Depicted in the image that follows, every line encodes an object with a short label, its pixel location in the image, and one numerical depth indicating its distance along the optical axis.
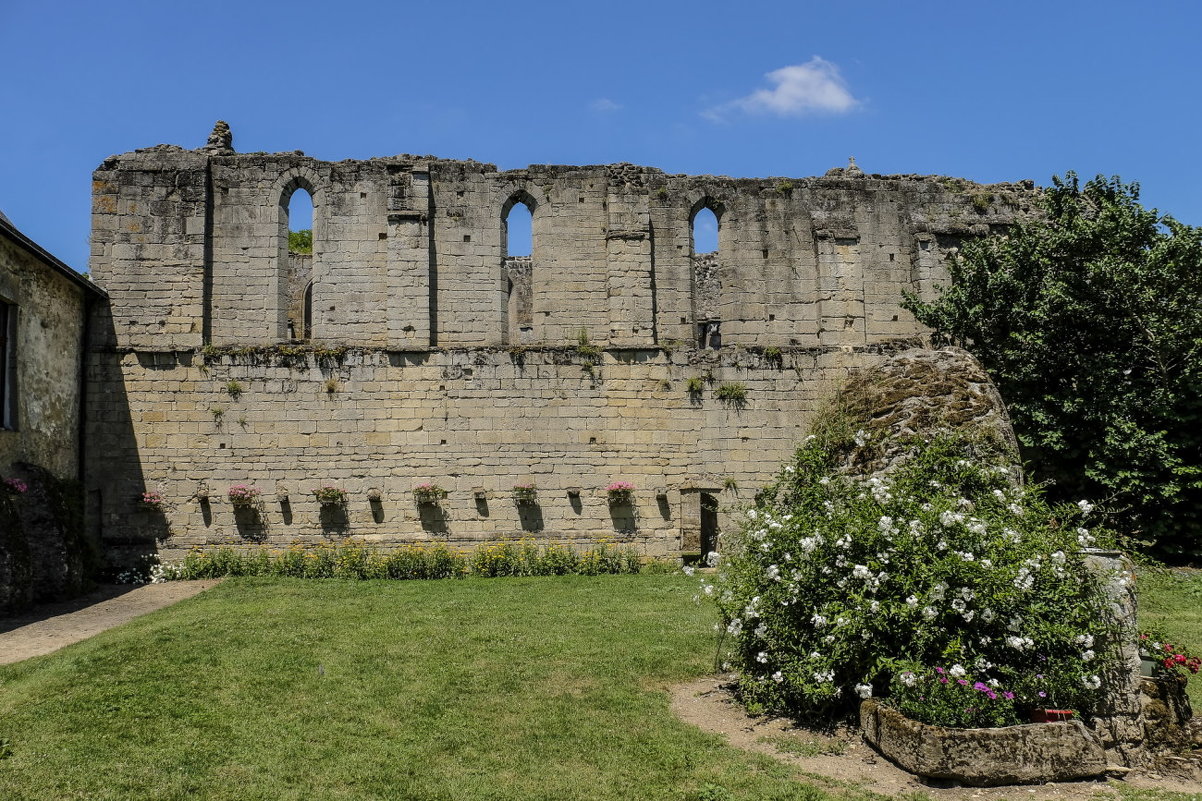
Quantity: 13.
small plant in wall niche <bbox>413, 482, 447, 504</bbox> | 15.07
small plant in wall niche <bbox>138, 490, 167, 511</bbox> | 14.88
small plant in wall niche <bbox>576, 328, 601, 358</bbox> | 15.55
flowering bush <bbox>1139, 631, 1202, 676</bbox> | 6.26
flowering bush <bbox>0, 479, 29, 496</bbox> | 12.41
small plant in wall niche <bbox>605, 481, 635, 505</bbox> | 15.20
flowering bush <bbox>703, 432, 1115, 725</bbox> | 5.90
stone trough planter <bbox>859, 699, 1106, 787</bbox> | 5.41
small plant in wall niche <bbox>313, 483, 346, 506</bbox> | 14.95
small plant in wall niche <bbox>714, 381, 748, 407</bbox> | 15.68
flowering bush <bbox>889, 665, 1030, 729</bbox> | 5.64
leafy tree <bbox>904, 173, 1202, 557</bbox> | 14.19
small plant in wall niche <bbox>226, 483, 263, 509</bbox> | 14.86
